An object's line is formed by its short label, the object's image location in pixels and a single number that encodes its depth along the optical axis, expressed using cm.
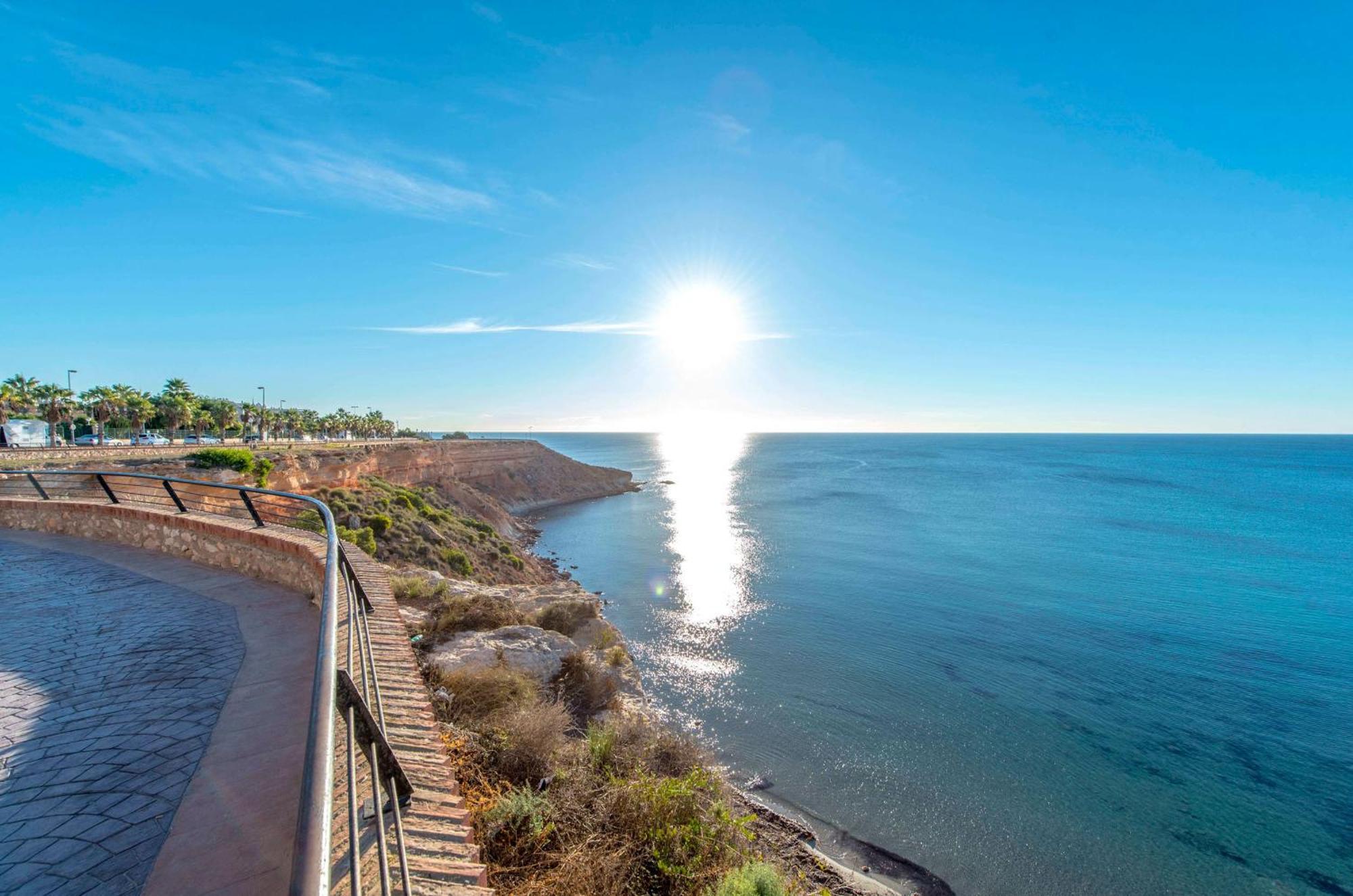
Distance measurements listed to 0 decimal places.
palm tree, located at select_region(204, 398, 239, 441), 6125
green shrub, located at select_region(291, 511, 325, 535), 912
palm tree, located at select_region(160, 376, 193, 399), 5522
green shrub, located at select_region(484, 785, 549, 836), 491
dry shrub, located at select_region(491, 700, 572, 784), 621
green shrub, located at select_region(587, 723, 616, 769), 785
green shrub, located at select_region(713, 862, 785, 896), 552
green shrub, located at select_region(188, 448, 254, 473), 2633
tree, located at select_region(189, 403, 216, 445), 5711
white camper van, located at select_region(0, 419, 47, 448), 4028
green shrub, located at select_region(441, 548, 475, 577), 2752
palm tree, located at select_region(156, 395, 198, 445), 5350
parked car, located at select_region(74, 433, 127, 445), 4638
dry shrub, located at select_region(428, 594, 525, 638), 1109
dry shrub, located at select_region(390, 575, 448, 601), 1215
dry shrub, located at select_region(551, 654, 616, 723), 1144
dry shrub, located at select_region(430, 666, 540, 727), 709
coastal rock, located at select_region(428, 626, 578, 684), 934
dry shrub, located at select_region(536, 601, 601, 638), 1569
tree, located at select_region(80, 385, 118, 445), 4412
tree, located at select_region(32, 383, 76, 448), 4106
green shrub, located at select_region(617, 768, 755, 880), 600
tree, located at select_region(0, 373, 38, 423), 4025
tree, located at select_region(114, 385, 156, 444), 4759
